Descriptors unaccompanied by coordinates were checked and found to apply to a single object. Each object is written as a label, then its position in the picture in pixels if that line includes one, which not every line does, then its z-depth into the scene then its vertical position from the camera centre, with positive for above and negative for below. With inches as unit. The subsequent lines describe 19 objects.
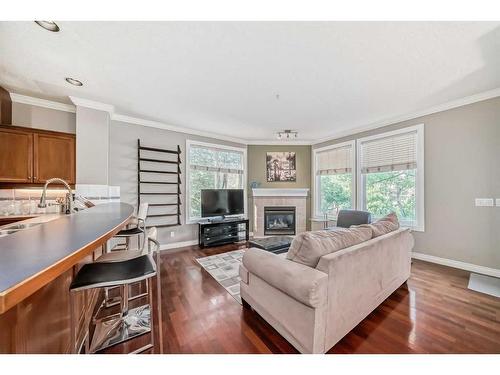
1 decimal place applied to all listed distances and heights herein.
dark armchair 150.0 -23.0
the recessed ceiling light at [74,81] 99.3 +52.2
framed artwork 215.8 +21.4
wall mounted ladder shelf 153.1 +4.0
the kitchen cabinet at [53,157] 113.6 +17.3
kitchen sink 60.0 -13.0
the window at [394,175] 139.3 +9.6
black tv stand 165.5 -37.4
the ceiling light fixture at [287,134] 159.9 +41.9
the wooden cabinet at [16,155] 106.0 +16.7
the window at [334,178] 182.9 +9.4
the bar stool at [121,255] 62.6 -21.3
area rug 97.4 -47.5
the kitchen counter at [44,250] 19.6 -9.0
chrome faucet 112.5 -10.7
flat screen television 175.6 -13.3
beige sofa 52.0 -30.9
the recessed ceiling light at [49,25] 65.5 +52.3
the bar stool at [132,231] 76.2 -17.0
